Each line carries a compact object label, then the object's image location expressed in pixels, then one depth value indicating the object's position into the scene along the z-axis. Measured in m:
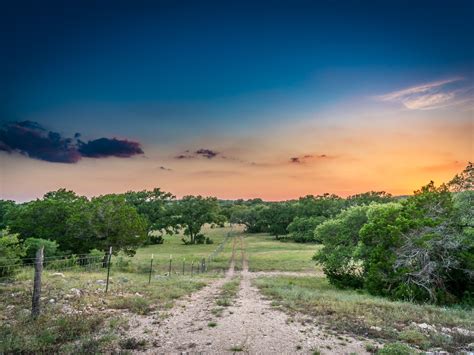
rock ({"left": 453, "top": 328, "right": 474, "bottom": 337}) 10.49
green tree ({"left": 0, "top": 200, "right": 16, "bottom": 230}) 57.50
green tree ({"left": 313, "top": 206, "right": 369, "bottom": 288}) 25.33
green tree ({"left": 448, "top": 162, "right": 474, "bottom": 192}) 17.97
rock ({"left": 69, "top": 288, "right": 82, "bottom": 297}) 14.89
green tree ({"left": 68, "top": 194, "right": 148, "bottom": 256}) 35.19
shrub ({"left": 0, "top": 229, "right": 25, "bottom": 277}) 20.06
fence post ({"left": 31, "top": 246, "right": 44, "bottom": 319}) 11.37
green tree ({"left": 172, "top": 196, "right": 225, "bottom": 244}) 81.88
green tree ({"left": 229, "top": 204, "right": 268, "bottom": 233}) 103.99
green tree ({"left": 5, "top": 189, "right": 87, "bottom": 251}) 37.78
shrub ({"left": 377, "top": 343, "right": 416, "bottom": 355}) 8.35
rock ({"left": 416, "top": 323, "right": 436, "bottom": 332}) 10.91
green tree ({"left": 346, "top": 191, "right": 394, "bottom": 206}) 96.89
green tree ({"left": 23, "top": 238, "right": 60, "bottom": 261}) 29.95
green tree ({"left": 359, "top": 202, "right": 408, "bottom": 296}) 19.62
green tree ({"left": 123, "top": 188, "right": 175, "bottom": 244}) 82.69
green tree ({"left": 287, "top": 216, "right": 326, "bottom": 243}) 79.31
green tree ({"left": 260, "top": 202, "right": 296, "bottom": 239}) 96.44
